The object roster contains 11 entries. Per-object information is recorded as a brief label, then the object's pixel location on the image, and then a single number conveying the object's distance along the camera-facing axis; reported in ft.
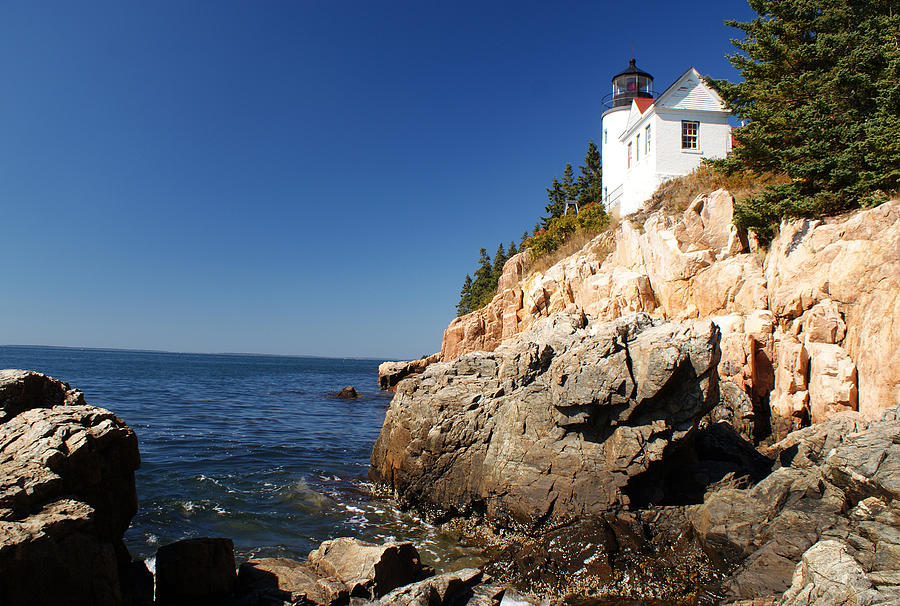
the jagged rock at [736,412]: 45.19
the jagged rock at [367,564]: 24.48
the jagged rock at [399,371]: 153.07
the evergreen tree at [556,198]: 183.93
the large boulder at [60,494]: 16.62
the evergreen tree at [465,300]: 228.94
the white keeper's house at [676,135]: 95.91
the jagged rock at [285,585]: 23.08
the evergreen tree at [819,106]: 49.01
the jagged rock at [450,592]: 22.33
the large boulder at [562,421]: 32.19
